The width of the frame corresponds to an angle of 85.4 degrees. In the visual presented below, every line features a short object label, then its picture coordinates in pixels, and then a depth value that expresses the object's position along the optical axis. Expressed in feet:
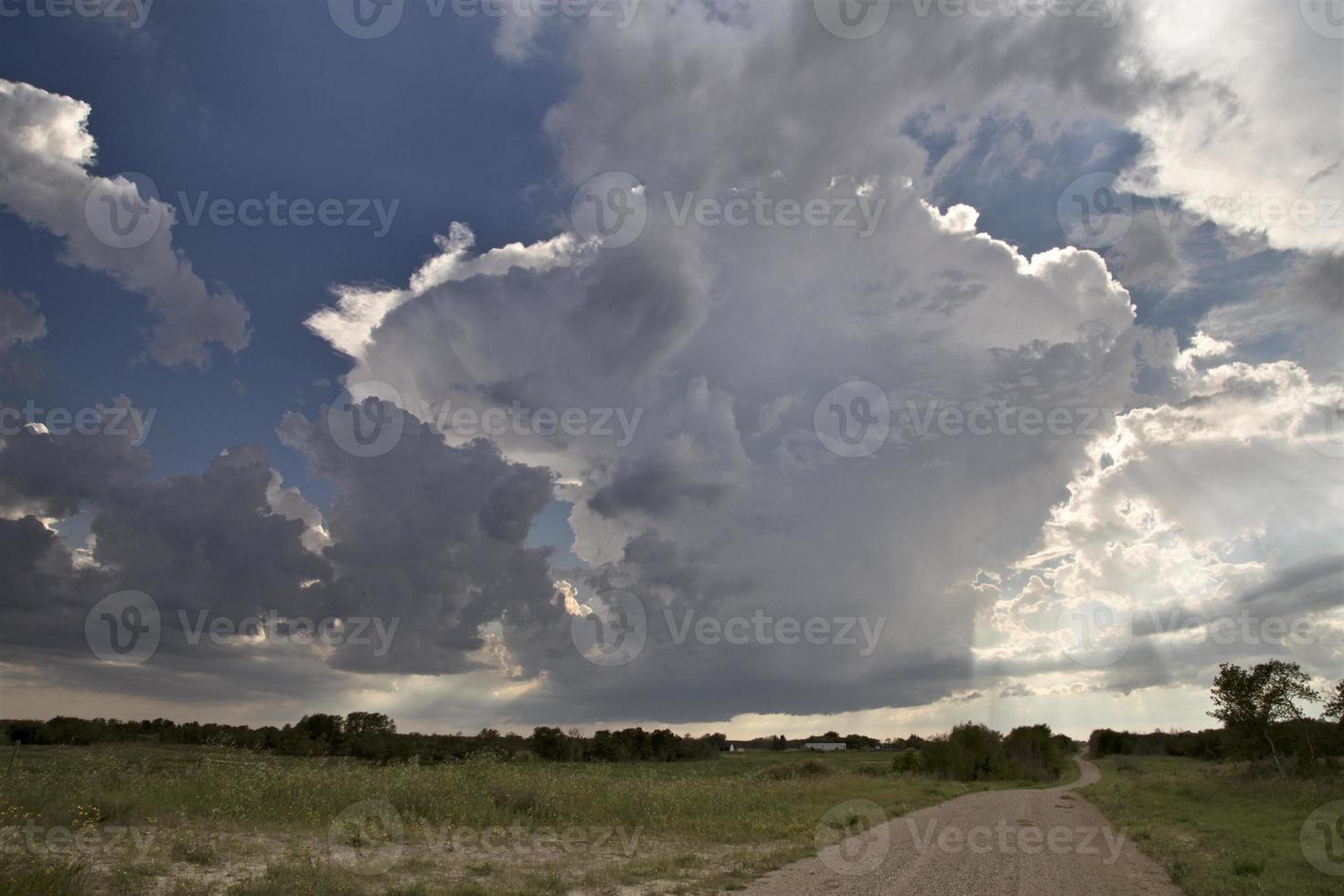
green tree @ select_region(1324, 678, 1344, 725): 141.90
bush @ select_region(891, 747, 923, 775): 270.65
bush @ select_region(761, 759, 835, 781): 189.06
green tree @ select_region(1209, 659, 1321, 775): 148.87
